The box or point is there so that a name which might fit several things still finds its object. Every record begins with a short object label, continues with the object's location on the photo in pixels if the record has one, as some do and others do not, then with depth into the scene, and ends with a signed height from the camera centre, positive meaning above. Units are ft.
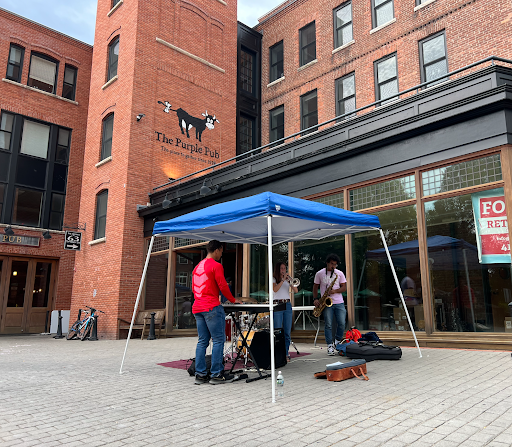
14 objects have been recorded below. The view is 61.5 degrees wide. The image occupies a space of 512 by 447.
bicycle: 50.37 -3.19
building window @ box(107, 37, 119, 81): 61.52 +34.73
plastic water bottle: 16.60 -3.54
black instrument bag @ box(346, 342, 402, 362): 23.98 -2.87
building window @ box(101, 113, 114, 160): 59.36 +22.62
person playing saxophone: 28.14 +0.41
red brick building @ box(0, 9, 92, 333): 65.87 +21.76
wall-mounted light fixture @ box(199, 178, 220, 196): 46.39 +11.82
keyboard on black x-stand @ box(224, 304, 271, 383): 20.44 -1.85
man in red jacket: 20.06 -0.73
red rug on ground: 24.38 -3.76
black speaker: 22.26 -2.51
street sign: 57.00 +7.86
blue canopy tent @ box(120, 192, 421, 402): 19.31 +4.31
